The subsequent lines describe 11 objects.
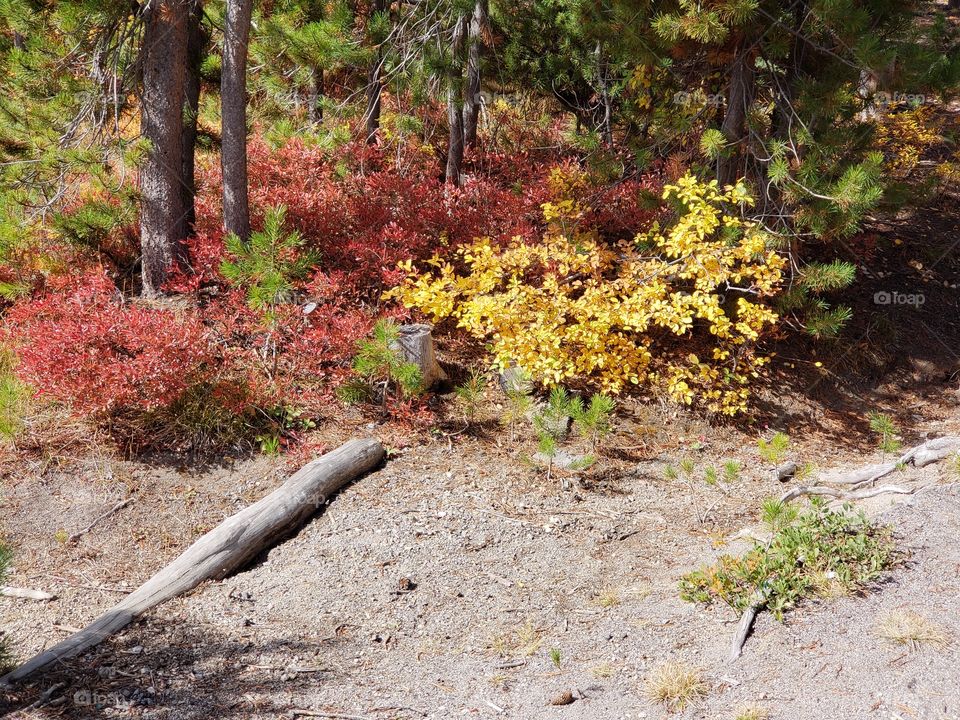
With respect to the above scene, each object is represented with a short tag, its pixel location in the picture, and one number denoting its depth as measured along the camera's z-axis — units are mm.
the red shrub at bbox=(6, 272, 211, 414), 5516
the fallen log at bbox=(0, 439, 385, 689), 4168
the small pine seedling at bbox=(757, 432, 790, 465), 5848
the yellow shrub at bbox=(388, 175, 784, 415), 6168
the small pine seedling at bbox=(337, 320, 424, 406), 5965
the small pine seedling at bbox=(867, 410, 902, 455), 6118
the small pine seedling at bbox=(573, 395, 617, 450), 5961
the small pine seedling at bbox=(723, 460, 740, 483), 5587
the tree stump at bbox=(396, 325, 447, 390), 6375
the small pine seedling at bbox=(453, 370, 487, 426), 6688
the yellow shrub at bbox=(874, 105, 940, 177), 9203
